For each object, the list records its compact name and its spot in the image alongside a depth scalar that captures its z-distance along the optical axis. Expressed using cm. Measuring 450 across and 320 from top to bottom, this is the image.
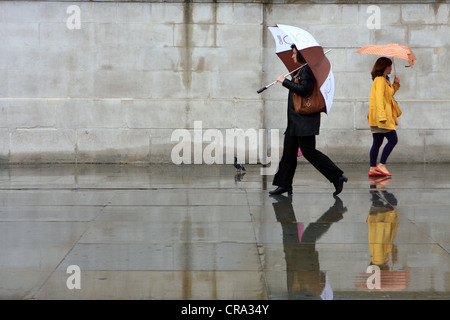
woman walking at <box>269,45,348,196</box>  1636
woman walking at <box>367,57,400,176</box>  2108
